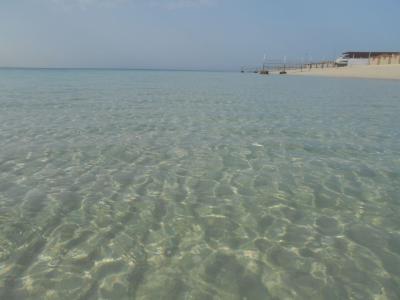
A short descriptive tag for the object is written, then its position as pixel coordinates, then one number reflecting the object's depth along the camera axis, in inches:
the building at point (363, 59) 2501.5
